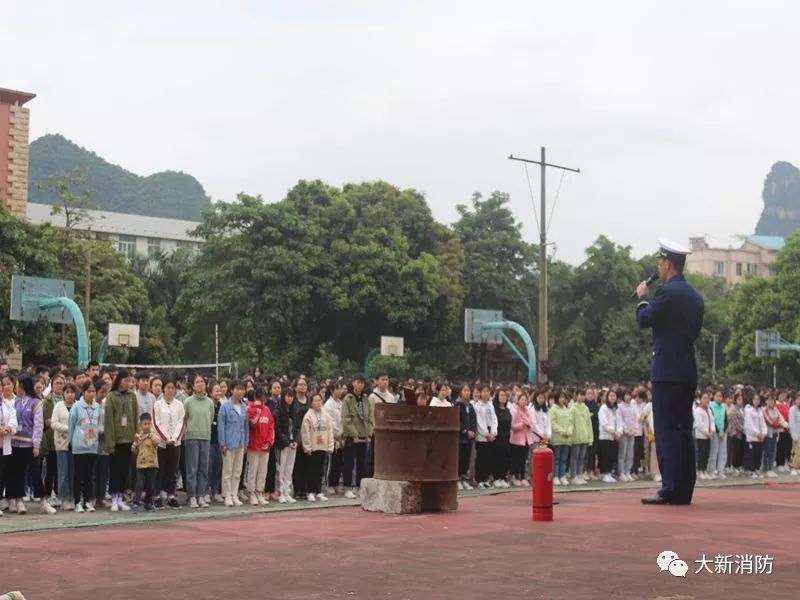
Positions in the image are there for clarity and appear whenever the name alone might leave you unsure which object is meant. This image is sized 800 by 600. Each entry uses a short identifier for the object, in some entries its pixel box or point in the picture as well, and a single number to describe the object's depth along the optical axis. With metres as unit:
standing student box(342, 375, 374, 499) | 16.81
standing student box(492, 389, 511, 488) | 18.52
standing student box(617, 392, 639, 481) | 20.67
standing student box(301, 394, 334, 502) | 15.67
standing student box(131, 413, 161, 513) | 13.87
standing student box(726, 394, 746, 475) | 22.67
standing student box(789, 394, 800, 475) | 23.64
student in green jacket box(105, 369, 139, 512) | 14.00
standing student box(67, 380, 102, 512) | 13.88
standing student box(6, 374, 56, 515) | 13.53
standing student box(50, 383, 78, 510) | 13.99
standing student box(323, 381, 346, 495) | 16.72
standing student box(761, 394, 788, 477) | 23.11
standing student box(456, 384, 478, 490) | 17.86
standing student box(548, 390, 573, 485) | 19.17
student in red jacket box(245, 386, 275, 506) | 15.18
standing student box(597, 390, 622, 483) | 20.38
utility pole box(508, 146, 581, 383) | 35.53
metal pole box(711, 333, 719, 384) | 66.44
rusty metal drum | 13.06
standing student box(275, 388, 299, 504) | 15.52
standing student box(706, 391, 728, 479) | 21.77
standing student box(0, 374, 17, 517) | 13.17
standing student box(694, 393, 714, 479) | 21.05
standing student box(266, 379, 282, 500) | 15.70
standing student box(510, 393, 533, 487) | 18.62
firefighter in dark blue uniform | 12.11
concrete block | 12.90
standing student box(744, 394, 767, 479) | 22.59
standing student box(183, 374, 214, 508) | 14.55
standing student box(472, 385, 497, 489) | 18.12
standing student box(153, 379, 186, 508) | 14.09
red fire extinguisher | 11.52
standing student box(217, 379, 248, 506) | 14.75
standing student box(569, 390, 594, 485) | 19.47
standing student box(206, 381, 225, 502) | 15.39
